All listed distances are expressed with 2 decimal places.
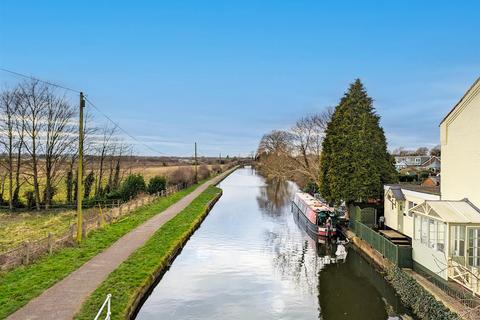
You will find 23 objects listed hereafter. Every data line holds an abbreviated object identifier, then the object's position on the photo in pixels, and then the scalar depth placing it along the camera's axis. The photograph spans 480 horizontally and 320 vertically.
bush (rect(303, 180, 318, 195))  50.44
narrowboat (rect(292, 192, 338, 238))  26.44
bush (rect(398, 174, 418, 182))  47.00
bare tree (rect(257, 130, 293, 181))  72.06
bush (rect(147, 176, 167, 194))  46.75
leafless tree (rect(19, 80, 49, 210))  36.19
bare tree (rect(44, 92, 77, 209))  37.70
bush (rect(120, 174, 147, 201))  41.69
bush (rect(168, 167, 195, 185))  58.38
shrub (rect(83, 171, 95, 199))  43.06
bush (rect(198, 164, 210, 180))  74.00
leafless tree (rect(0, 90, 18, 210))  35.78
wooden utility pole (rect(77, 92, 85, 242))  18.70
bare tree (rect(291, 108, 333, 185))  57.44
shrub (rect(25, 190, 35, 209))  36.03
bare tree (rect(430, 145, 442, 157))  123.11
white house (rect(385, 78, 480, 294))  13.53
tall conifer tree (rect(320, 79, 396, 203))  27.62
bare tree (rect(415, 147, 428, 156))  159.88
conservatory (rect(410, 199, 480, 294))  13.16
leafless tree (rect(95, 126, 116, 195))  47.36
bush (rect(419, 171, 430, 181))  50.99
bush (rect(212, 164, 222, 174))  99.13
